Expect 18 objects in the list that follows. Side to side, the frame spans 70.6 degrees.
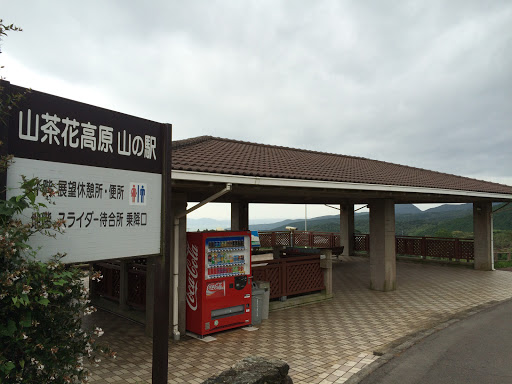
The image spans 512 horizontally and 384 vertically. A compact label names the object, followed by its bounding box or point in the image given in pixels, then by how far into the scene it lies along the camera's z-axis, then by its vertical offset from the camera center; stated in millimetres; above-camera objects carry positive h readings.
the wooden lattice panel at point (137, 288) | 8141 -1619
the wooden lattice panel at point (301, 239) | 24008 -1436
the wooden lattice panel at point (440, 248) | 17766 -1517
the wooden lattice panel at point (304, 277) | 9555 -1628
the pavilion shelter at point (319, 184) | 6836 +804
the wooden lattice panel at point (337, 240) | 23084 -1427
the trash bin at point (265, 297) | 8219 -1823
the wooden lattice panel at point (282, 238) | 24806 -1408
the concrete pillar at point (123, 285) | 8588 -1624
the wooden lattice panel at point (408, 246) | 19125 -1515
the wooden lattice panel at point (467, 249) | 17016 -1508
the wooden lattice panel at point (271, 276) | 8898 -1455
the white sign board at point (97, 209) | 2914 +76
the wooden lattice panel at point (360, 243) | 21891 -1551
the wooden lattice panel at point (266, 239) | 24516 -1467
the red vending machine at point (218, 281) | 6922 -1260
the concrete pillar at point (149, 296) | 7141 -1582
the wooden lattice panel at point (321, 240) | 23186 -1474
